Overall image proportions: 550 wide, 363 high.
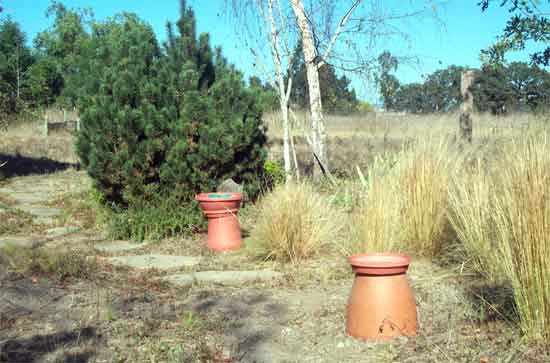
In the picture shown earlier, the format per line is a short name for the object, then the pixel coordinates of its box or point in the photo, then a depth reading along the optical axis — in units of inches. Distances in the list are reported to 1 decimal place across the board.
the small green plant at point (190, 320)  132.8
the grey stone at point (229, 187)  278.2
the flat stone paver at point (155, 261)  210.8
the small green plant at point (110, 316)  138.7
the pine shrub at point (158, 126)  261.4
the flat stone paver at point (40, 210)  311.8
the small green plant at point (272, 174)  303.0
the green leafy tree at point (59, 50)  1330.0
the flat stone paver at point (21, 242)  235.3
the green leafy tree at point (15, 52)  1089.3
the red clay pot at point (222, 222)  231.9
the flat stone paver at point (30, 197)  351.0
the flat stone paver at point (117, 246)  239.7
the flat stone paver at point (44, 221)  293.2
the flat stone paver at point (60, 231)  269.3
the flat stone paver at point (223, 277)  183.6
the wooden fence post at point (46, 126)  747.4
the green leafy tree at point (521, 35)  228.5
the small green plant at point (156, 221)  257.1
